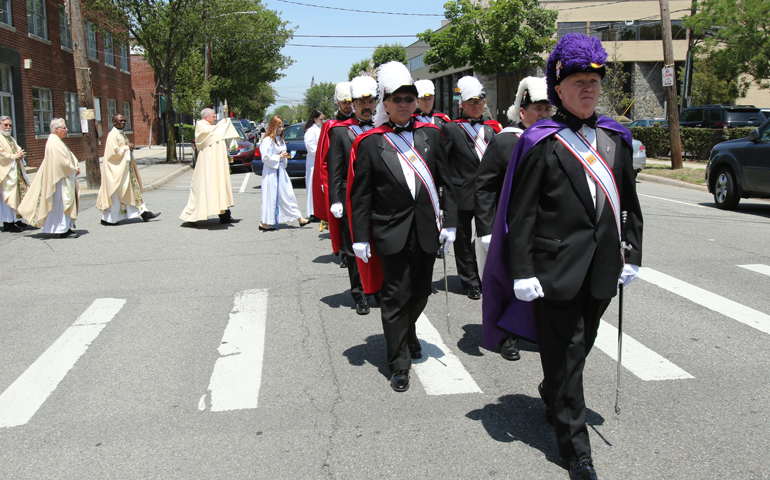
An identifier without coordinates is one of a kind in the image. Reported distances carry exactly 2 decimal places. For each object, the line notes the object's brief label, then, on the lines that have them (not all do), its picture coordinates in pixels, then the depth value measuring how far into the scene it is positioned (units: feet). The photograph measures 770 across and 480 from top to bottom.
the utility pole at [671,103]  60.29
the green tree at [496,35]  132.98
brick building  68.54
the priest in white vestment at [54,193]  32.68
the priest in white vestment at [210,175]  35.70
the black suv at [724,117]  70.36
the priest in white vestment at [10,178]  33.83
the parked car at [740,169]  37.27
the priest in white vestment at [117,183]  36.29
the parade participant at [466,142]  19.33
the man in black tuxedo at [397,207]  13.52
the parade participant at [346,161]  19.39
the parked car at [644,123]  90.96
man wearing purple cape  9.98
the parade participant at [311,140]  34.22
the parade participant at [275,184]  34.91
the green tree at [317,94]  451.53
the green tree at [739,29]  77.30
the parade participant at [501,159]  15.39
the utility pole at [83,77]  51.70
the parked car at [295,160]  57.13
